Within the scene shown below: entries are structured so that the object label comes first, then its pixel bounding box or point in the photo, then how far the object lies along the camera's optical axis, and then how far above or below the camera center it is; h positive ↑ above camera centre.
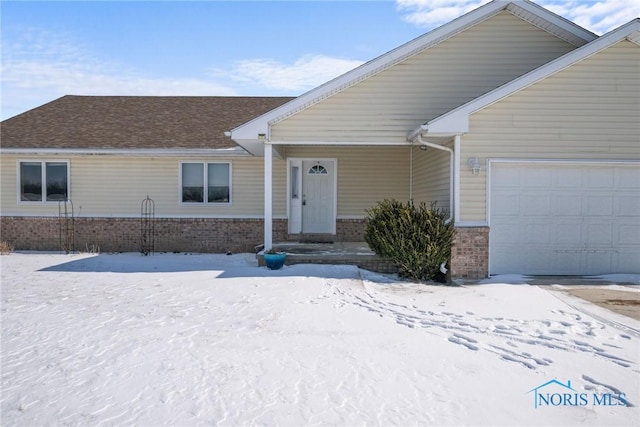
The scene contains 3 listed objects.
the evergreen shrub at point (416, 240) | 9.19 -0.71
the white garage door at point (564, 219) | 9.62 -0.28
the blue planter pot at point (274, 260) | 10.09 -1.24
